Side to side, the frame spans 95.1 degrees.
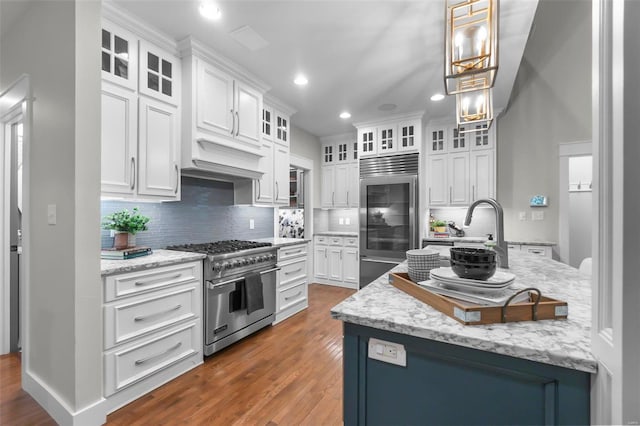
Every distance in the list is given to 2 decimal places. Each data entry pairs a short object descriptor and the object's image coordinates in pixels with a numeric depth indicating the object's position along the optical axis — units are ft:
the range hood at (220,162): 8.54
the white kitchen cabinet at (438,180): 14.75
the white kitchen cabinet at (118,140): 6.87
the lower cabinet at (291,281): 11.01
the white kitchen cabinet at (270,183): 11.53
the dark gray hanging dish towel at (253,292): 9.11
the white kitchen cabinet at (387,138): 14.73
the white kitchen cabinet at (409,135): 14.10
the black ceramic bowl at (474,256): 3.23
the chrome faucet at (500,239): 5.29
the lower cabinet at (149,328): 6.00
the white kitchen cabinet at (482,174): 13.76
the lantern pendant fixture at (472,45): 4.10
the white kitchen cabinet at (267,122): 11.90
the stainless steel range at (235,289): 8.10
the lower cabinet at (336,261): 16.11
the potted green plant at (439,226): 14.29
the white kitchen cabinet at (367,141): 15.24
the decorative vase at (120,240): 7.13
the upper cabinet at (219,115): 8.43
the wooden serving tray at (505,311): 2.80
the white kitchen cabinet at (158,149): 7.61
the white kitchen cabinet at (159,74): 7.61
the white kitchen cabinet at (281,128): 12.67
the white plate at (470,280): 3.14
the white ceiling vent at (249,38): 7.61
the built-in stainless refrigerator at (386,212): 14.15
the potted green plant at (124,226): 7.13
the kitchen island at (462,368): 2.29
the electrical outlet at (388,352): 2.95
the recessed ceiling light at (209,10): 6.64
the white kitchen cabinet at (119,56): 6.88
